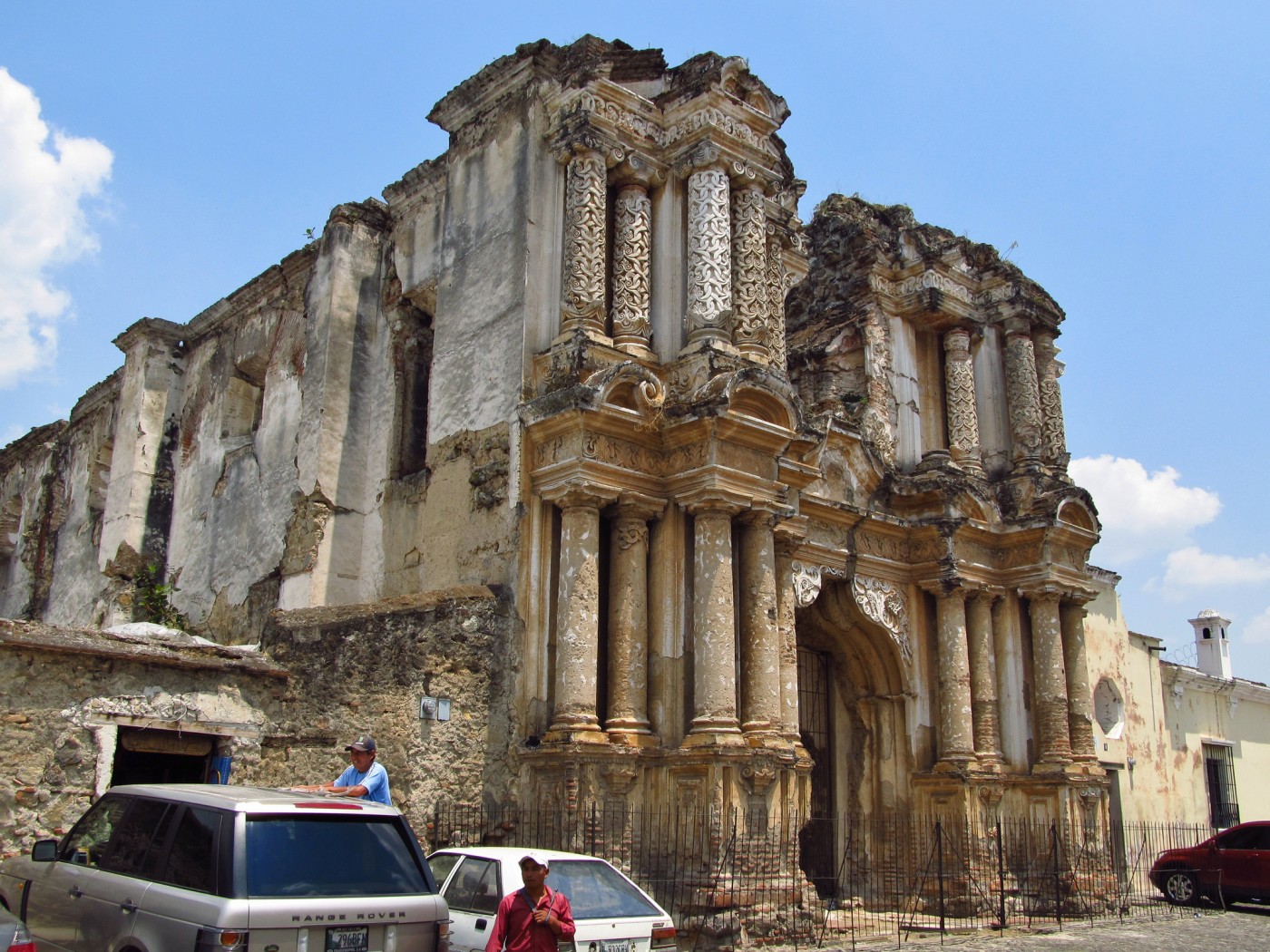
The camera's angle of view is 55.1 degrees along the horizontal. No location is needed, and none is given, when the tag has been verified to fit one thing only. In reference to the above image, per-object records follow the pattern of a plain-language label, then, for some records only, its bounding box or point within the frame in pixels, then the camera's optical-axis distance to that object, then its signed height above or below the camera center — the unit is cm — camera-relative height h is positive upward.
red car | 1564 -62
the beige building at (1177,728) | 2059 +162
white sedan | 754 -55
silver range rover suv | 557 -34
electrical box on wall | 1121 +89
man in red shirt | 660 -57
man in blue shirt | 830 +23
